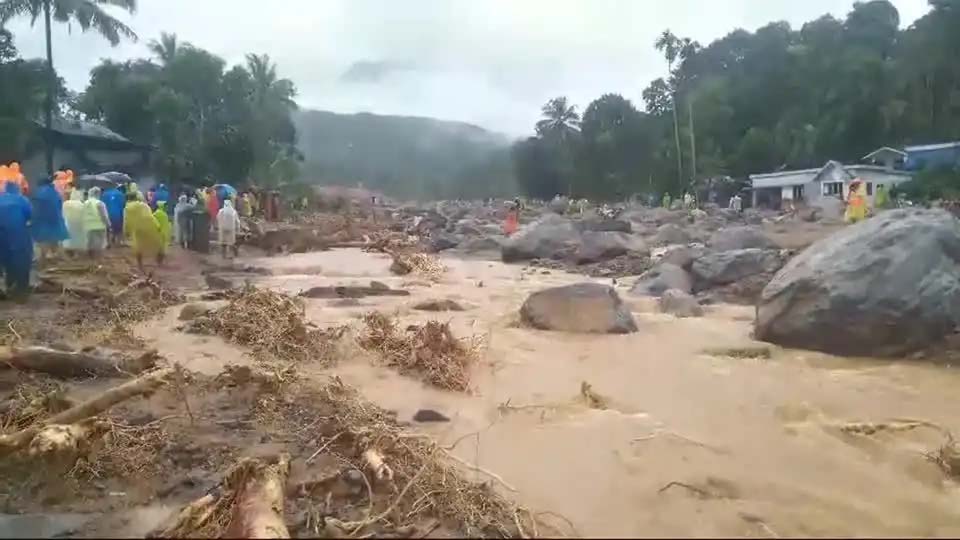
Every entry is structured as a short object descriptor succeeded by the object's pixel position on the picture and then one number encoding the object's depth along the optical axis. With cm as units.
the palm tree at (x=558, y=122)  7258
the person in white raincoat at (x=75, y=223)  1431
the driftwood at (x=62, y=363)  590
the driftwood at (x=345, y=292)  1160
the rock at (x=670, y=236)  2230
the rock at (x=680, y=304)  1040
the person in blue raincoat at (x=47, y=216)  1262
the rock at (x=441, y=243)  2347
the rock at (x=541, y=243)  1917
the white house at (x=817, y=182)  3950
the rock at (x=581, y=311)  888
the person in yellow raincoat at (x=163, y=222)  1499
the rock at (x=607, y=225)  2309
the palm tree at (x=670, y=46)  5641
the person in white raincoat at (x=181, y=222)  1850
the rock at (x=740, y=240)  1551
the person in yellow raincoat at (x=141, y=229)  1356
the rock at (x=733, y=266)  1220
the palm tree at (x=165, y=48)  4250
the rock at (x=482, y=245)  2250
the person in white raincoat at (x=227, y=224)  1689
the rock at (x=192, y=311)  876
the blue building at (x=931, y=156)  3816
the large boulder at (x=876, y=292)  764
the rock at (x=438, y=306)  1061
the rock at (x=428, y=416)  548
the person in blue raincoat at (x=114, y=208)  1716
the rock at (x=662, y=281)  1222
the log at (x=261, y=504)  317
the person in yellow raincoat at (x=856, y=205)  1798
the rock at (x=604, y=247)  1773
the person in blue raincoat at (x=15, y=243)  982
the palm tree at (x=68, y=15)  2636
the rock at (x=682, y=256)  1331
